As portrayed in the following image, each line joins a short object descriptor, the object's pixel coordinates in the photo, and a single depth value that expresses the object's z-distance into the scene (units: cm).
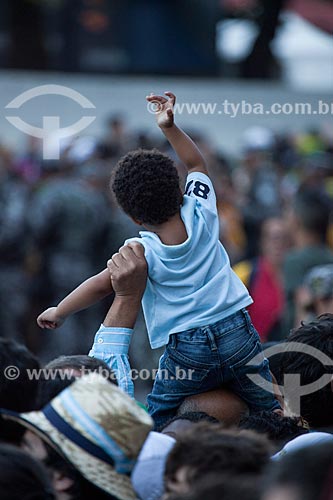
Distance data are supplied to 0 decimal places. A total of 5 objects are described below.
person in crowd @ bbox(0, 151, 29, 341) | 1848
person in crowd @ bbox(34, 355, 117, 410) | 563
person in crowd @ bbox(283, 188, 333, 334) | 1370
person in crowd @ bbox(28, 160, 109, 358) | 1831
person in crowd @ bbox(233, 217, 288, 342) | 1377
